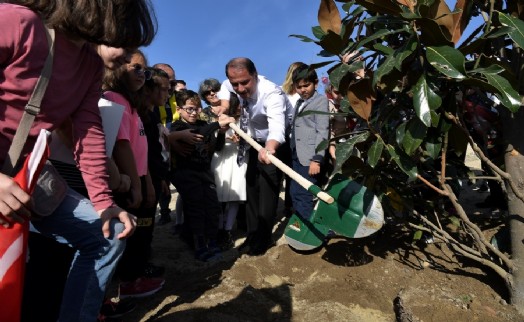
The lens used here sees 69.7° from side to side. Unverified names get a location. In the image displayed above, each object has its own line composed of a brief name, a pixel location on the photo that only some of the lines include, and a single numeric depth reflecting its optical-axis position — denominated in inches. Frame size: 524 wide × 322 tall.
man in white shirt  120.0
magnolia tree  58.6
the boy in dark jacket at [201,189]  126.9
